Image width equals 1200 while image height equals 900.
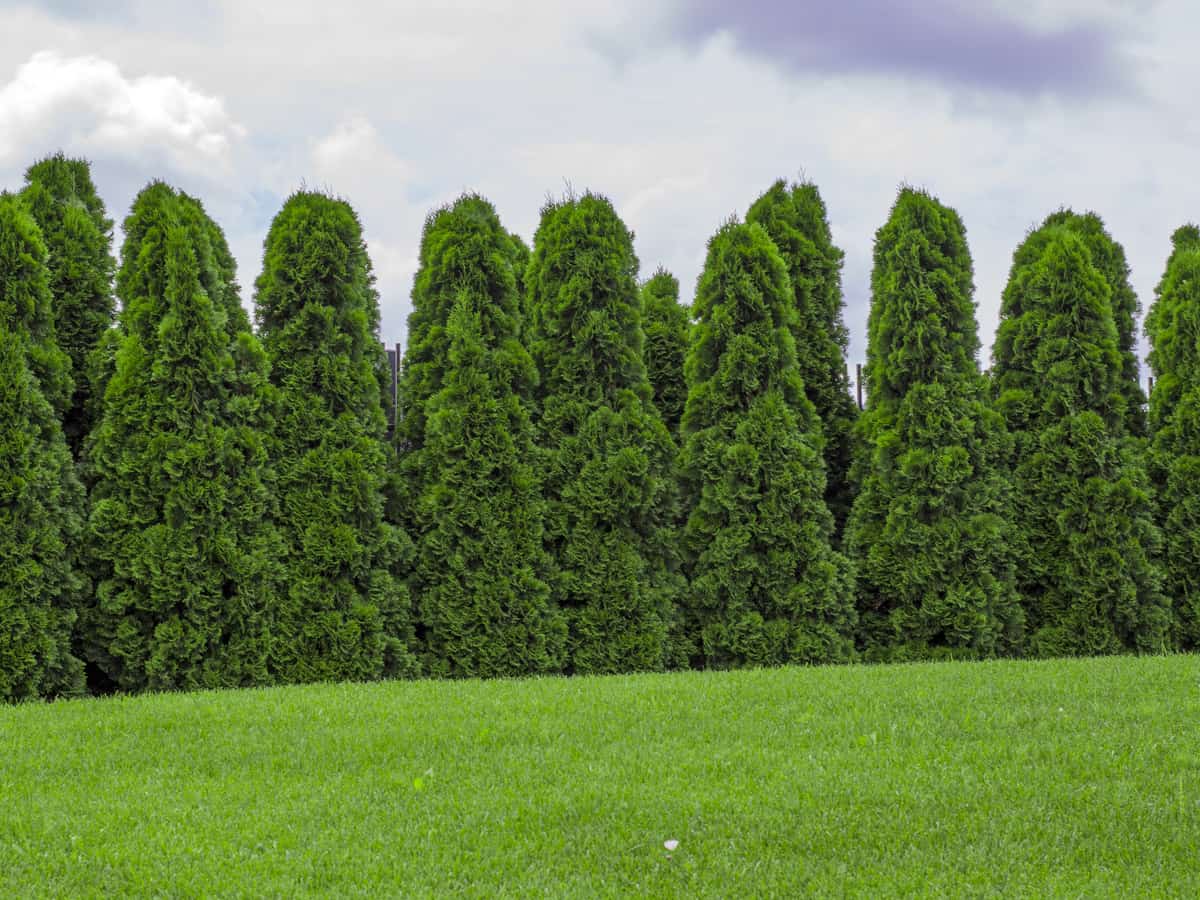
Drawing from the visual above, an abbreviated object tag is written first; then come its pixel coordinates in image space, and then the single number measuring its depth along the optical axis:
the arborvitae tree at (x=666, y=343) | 13.62
